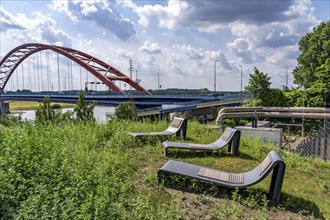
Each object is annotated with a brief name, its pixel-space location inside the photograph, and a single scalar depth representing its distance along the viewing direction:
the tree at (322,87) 25.02
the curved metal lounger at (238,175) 4.30
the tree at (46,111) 10.99
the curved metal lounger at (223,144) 6.50
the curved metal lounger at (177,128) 8.02
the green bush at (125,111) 16.08
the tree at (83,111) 12.34
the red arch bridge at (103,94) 36.62
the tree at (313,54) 29.47
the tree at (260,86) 27.59
